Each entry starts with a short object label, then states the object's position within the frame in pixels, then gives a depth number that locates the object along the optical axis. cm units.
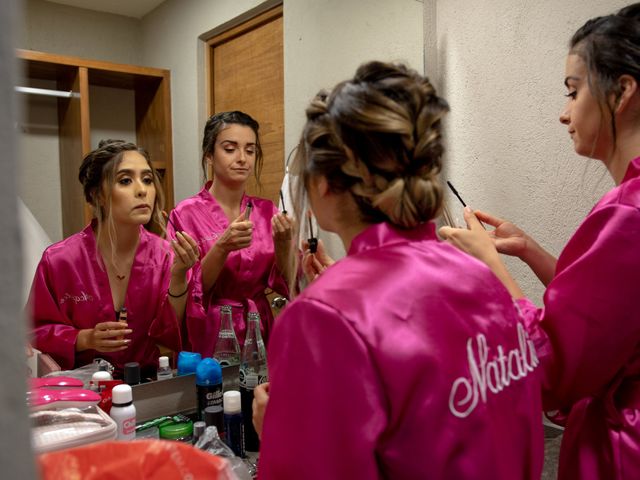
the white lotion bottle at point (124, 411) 102
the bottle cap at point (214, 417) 111
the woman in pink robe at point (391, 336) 52
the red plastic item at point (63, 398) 92
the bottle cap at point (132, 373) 123
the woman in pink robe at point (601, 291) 77
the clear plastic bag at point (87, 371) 113
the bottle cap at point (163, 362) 130
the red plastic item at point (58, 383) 101
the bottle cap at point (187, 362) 130
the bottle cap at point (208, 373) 124
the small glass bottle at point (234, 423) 109
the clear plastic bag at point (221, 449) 98
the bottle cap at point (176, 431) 110
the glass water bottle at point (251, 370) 111
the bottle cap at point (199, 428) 109
